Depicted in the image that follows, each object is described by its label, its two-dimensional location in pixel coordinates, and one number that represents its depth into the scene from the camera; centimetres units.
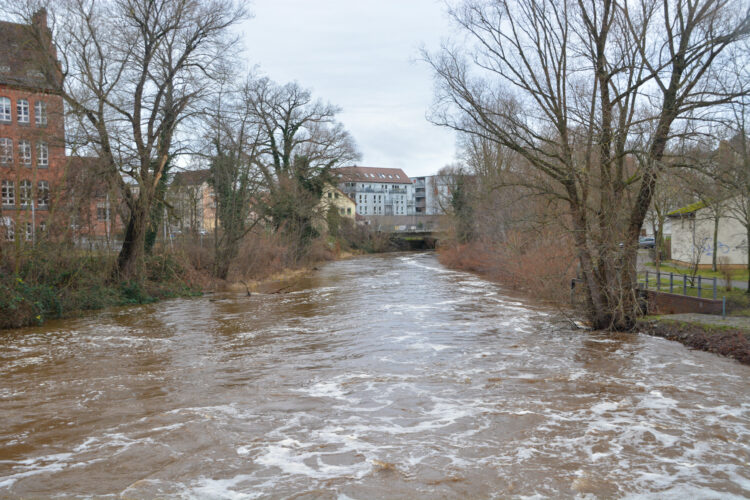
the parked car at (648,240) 4998
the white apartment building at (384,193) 12738
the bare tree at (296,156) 3947
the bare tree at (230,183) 2858
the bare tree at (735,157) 1323
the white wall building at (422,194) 13312
